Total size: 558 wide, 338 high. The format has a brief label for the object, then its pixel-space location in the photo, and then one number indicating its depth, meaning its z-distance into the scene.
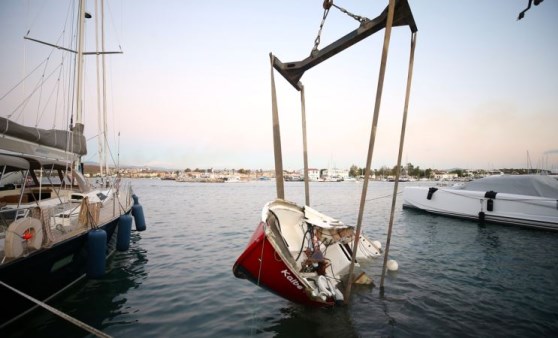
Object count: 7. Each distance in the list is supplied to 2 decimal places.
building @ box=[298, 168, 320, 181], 172.68
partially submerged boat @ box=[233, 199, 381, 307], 5.26
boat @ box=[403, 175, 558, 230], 14.21
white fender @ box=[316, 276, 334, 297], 5.78
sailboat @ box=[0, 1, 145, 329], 5.10
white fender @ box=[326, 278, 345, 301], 6.03
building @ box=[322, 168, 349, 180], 171.25
